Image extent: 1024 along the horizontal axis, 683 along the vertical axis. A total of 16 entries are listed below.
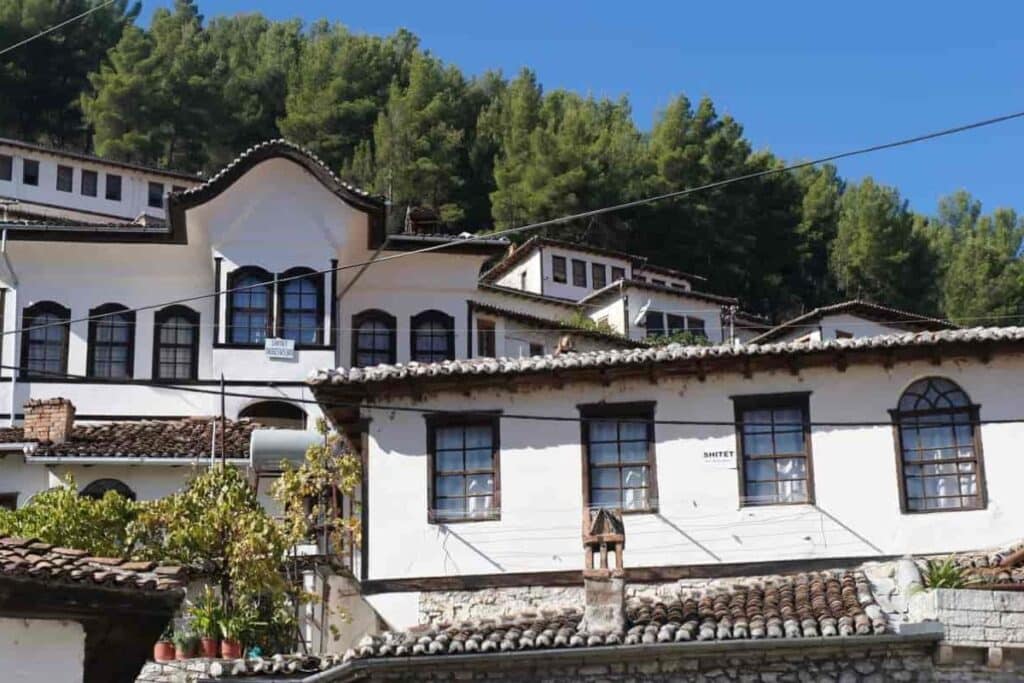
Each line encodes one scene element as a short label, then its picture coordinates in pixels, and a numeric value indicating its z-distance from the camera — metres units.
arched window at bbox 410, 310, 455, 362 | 33.31
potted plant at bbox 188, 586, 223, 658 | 19.00
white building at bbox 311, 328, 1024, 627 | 20.38
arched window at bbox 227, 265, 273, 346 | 32.06
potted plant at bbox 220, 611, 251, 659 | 18.97
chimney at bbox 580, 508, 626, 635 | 17.25
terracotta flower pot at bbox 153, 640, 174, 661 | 18.89
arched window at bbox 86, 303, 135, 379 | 32.09
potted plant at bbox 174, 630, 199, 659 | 18.89
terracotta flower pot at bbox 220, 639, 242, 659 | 18.92
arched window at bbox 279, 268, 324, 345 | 32.22
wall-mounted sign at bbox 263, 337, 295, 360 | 31.92
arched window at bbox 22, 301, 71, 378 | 32.06
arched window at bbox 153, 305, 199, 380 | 32.31
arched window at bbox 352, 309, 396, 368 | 33.16
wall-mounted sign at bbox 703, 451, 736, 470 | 20.77
